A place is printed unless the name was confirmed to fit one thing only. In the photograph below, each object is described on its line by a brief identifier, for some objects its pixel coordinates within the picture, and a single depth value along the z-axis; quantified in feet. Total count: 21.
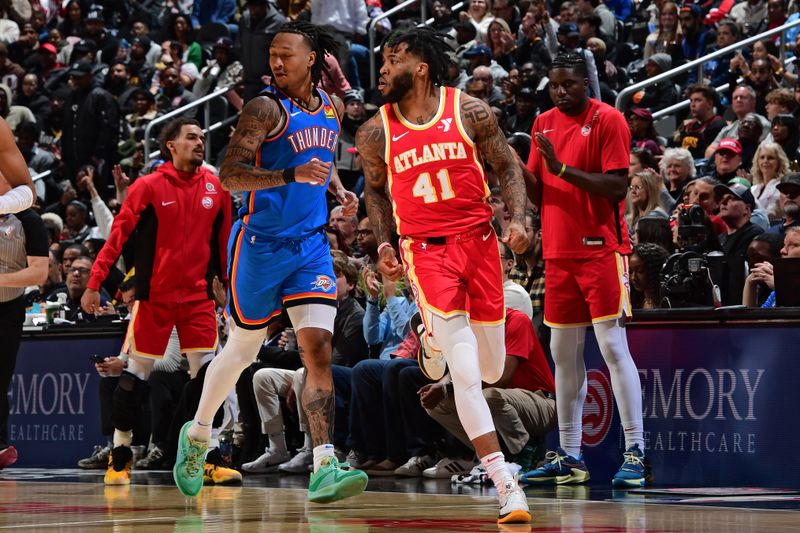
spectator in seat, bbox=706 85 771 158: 77.87
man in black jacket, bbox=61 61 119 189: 110.23
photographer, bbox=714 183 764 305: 58.73
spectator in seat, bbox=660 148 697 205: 70.98
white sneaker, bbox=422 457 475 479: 55.02
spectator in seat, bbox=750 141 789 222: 66.68
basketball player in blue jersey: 43.55
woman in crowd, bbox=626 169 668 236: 66.18
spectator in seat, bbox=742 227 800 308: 51.41
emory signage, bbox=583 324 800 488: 48.89
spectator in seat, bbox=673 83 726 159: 80.34
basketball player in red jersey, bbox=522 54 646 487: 49.22
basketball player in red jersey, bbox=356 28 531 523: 39.41
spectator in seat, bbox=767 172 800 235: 57.25
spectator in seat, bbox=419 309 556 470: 51.60
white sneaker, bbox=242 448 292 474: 61.15
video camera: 52.69
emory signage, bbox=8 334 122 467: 70.75
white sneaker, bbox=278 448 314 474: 59.68
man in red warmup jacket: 55.68
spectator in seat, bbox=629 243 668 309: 55.73
